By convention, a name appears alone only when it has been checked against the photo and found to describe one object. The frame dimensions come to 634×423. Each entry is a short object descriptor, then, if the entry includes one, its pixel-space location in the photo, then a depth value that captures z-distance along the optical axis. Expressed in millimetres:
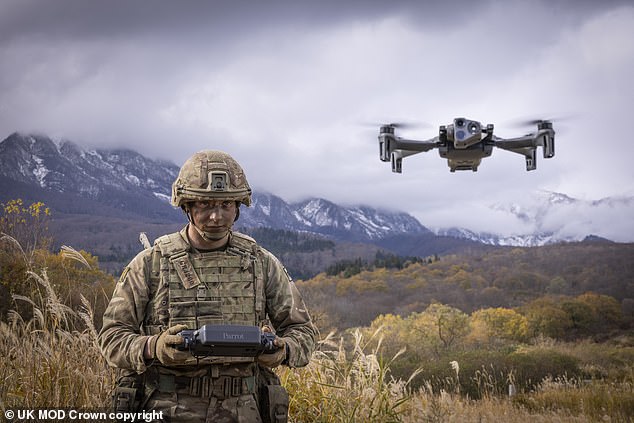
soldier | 3348
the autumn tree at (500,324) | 47344
